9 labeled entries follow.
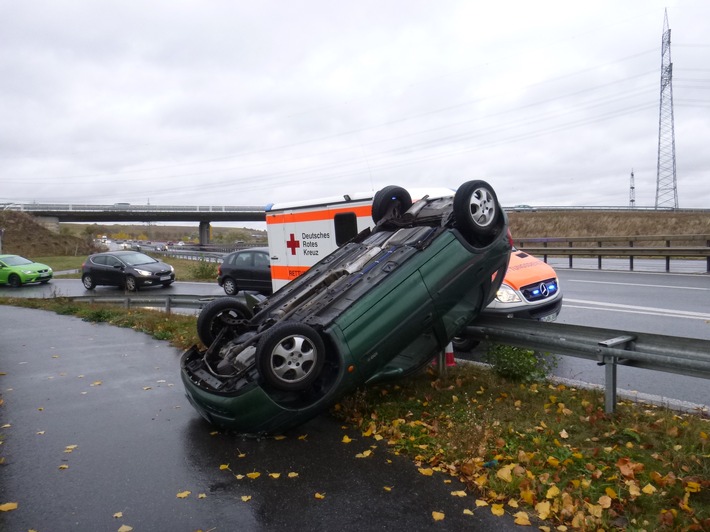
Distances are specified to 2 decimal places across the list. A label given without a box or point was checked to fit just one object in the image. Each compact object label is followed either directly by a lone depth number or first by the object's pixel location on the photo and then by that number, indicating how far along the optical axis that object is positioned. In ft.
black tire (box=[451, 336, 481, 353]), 25.93
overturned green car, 14.82
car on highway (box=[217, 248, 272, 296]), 59.16
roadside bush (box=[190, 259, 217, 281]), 81.82
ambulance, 26.03
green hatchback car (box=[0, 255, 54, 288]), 77.92
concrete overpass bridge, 185.06
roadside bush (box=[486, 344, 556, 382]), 18.70
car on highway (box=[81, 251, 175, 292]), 68.74
